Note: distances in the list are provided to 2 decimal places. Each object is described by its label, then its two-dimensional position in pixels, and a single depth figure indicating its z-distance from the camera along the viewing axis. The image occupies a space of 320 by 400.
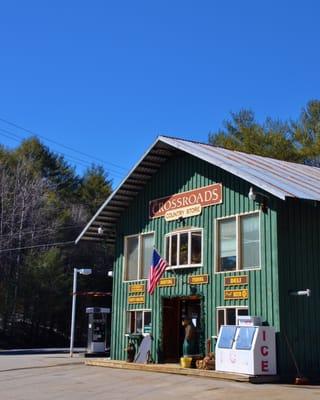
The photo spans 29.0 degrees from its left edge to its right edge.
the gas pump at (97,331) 28.41
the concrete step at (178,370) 16.16
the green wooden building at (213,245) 17.59
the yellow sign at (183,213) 20.88
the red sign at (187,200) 20.27
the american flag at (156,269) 20.84
